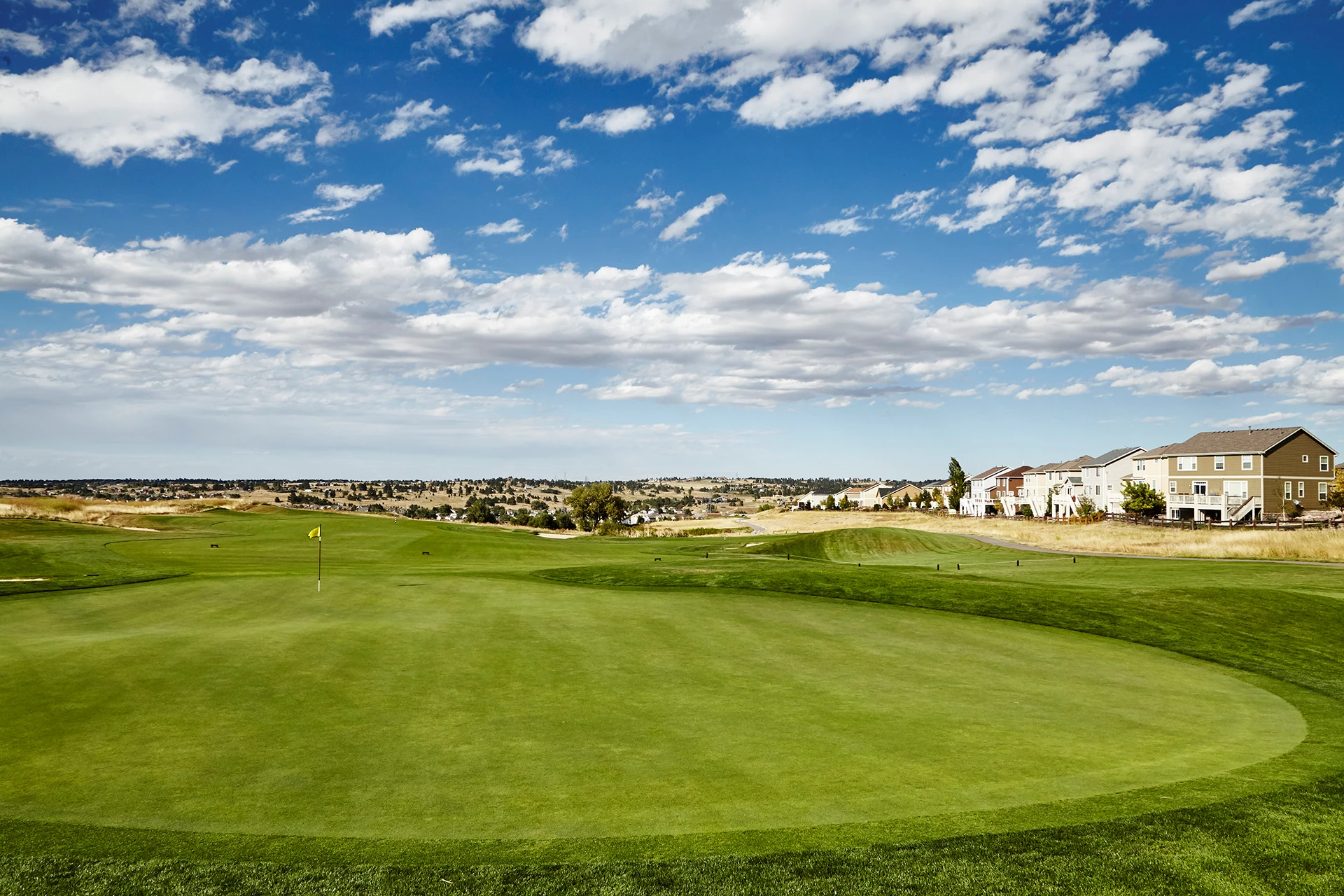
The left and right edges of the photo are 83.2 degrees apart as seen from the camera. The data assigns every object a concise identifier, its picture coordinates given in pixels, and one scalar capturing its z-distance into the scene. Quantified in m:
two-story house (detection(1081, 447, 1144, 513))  91.31
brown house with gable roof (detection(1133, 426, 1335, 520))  68.62
